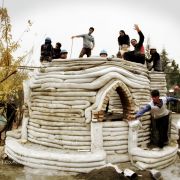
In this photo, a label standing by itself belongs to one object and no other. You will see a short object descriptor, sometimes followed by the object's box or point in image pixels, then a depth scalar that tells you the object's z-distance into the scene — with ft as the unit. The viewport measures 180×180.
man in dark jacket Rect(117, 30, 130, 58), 28.57
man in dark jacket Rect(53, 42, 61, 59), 28.17
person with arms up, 26.61
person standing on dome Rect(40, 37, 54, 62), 27.49
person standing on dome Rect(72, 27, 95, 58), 28.50
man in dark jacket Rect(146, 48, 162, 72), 28.92
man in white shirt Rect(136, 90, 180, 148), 22.02
